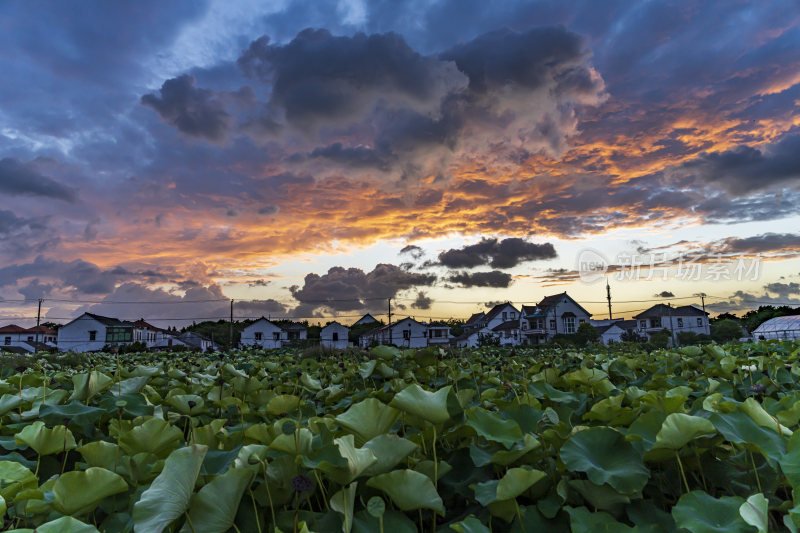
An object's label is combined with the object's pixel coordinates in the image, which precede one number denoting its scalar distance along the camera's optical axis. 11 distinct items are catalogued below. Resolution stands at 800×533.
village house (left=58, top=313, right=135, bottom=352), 55.88
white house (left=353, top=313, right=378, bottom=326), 76.94
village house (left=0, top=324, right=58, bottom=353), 67.13
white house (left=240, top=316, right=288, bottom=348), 62.90
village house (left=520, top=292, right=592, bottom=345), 67.56
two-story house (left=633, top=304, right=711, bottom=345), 69.38
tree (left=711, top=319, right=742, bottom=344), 43.52
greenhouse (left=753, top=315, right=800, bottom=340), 51.91
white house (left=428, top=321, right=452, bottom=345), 68.12
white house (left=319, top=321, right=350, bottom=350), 64.69
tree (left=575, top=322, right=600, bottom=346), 42.81
